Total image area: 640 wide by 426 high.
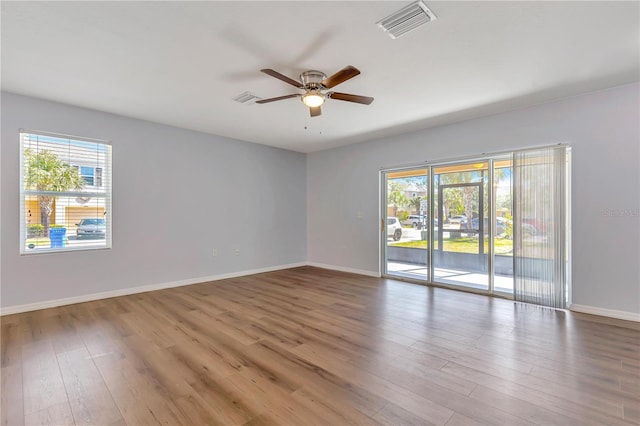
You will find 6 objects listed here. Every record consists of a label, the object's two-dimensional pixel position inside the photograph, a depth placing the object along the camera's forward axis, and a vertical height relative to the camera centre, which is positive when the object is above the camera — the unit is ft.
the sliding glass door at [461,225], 15.48 -0.59
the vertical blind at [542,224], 12.71 -0.47
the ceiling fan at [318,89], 9.64 +4.38
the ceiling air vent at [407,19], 6.98 +4.97
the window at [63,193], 12.70 +1.03
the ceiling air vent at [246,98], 12.05 +5.01
